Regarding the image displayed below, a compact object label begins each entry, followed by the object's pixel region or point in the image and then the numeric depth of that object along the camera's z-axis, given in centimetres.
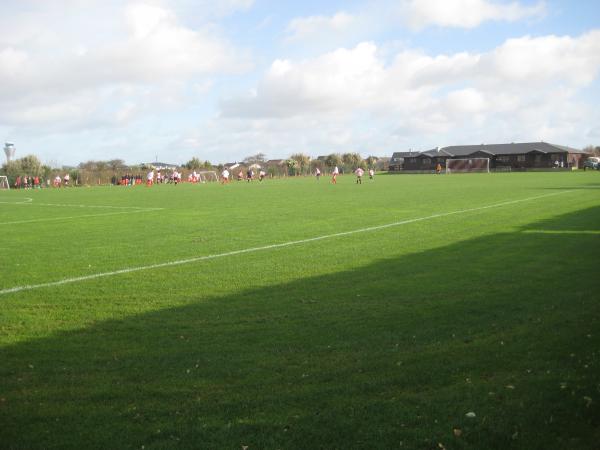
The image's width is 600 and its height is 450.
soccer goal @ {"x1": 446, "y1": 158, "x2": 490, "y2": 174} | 10412
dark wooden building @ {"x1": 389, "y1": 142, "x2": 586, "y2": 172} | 10606
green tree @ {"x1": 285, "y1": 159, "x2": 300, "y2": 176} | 10569
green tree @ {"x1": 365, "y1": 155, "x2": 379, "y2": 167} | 15709
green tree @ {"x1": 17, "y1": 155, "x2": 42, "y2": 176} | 7891
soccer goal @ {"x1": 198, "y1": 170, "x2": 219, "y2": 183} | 8858
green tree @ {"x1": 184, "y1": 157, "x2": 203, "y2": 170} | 11600
